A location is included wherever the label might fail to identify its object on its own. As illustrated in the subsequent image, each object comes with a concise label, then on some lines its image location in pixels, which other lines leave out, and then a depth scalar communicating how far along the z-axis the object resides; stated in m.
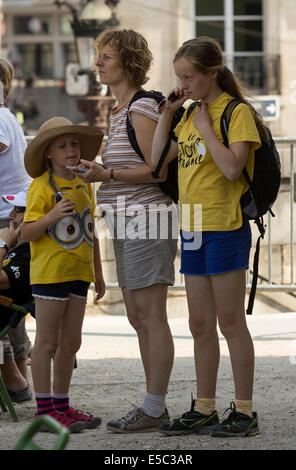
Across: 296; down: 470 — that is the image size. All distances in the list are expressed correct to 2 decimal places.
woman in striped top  8.73
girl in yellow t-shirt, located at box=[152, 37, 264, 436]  8.32
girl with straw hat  8.77
